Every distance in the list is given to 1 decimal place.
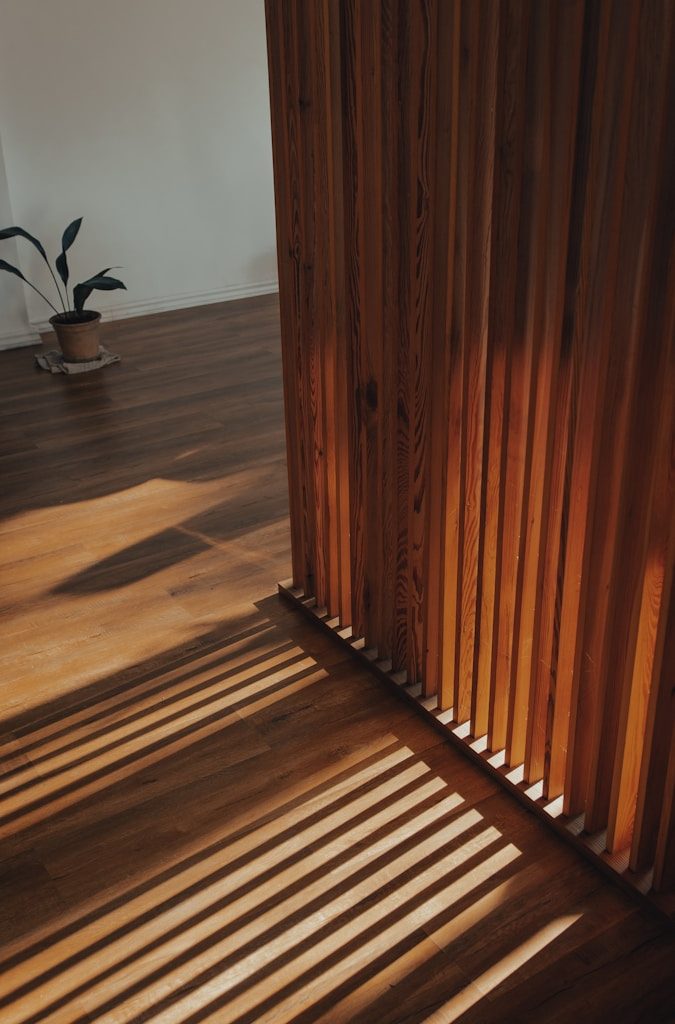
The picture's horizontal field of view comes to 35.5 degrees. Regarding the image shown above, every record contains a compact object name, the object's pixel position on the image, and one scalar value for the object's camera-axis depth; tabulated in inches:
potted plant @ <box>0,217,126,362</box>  195.0
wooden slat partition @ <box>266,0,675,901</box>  61.4
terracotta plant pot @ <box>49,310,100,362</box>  194.7
